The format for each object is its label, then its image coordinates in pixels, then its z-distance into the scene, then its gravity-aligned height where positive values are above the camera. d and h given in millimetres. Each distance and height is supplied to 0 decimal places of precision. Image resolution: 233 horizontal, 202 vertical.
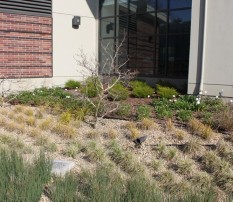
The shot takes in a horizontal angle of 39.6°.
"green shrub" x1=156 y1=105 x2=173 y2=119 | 7348 -1155
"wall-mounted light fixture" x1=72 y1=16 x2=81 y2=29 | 12844 +1574
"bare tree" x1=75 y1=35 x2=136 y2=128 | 7246 -1066
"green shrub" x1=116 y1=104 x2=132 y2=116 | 7641 -1157
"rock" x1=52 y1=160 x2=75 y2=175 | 4301 -1461
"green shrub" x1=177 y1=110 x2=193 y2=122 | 7082 -1164
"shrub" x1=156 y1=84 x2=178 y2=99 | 9625 -884
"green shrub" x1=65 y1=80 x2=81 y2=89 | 12398 -888
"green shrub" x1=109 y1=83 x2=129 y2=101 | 9555 -902
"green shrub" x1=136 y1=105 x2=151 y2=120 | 7261 -1152
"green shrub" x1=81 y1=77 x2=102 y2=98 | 9734 -862
